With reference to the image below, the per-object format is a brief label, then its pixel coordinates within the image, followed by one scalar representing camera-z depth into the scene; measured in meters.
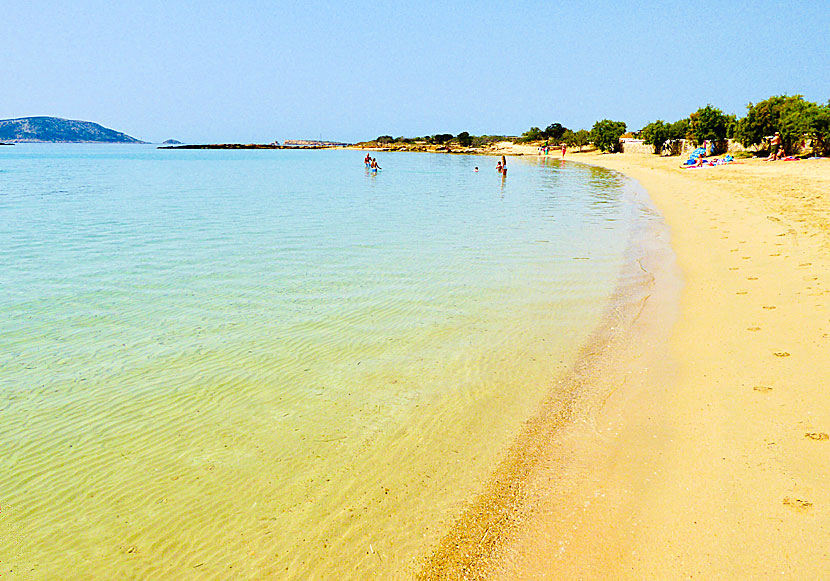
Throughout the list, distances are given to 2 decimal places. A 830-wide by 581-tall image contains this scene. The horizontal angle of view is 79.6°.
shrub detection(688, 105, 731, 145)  60.62
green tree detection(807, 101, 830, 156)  40.47
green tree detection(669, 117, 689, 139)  73.56
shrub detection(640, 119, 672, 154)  77.88
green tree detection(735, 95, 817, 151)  43.00
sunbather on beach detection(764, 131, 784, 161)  45.41
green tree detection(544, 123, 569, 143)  141.38
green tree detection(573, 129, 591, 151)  112.03
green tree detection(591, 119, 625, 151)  93.56
